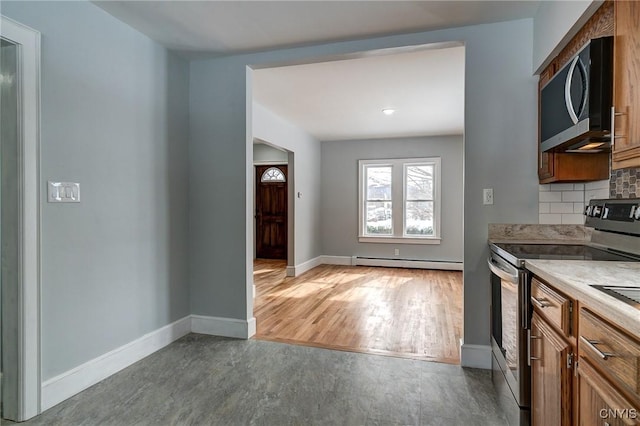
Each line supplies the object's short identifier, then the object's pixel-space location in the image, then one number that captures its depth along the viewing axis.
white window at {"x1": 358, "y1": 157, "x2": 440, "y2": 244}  6.69
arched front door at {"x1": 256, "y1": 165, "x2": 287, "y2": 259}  7.69
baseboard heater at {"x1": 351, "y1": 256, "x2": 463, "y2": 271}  6.50
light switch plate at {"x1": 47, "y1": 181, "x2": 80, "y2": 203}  2.05
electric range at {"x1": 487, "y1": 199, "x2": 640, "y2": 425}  1.66
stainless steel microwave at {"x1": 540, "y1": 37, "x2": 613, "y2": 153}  1.55
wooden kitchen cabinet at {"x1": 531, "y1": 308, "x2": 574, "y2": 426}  1.24
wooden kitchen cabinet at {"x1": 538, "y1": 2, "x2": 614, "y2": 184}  2.05
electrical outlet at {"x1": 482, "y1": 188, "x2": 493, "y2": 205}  2.55
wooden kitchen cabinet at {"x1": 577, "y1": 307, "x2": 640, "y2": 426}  0.86
